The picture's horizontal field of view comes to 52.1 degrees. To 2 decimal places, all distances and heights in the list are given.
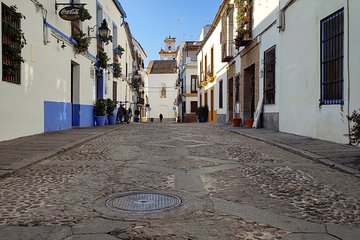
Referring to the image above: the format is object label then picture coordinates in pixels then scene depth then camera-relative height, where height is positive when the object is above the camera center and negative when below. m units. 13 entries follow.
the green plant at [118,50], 21.84 +3.79
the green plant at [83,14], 11.28 +3.22
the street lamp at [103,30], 15.92 +3.60
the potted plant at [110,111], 18.08 +0.11
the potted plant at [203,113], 29.13 +0.03
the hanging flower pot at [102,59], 17.44 +2.59
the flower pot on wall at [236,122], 17.03 -0.39
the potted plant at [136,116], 34.20 -0.27
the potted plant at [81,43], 13.73 +2.66
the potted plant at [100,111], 17.09 +0.10
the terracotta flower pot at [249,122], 15.09 -0.35
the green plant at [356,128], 5.62 -0.22
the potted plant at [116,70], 20.77 +2.46
